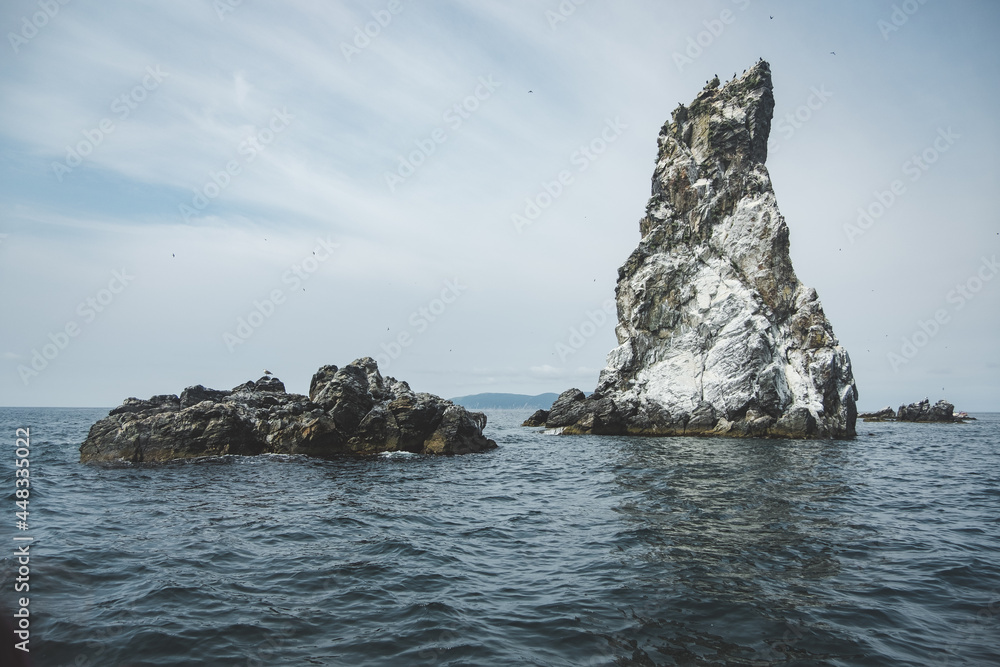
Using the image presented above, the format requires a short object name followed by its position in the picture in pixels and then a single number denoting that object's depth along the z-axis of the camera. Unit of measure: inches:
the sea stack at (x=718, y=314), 1888.5
